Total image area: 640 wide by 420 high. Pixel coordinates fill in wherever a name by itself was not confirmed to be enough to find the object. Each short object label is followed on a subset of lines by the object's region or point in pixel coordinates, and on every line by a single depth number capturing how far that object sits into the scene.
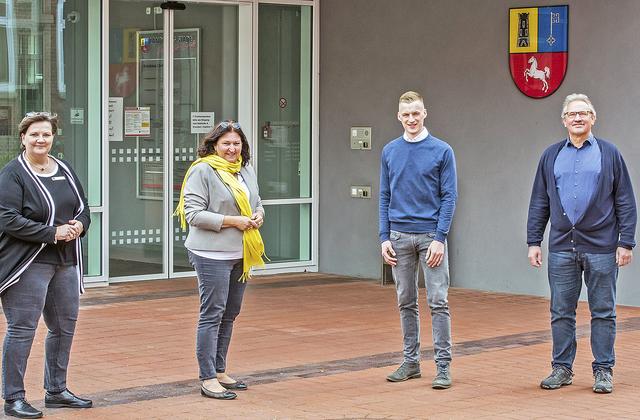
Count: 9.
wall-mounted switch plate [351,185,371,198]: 14.43
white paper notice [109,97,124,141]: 13.48
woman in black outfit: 6.90
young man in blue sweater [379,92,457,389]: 7.90
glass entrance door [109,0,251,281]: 13.59
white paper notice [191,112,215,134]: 14.12
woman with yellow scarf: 7.52
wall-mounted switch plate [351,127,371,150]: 14.38
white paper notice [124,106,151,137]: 13.59
